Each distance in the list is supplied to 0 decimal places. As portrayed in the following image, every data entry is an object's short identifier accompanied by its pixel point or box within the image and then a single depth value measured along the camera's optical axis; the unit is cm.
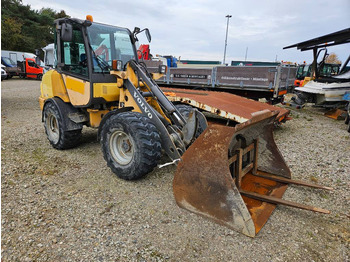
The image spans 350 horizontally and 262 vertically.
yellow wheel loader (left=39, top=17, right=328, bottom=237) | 265
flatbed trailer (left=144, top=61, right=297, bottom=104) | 755
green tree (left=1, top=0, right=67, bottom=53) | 2888
